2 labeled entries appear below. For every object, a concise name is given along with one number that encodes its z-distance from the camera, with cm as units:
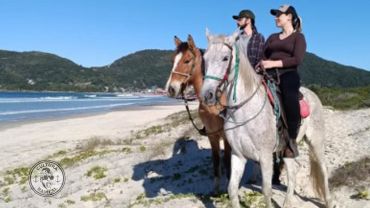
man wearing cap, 761
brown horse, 708
